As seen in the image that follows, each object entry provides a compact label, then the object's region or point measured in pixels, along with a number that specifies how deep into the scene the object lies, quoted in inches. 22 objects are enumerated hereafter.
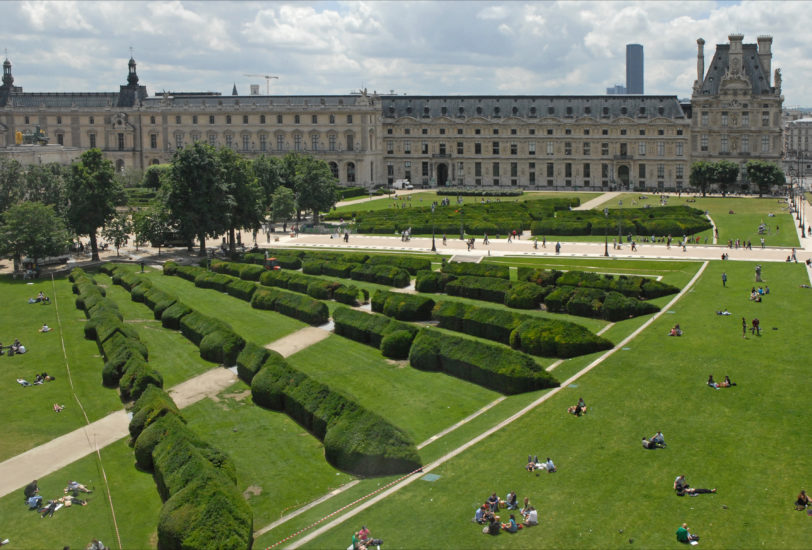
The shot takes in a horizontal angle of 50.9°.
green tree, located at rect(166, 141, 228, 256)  3430.1
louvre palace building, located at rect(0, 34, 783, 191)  5841.5
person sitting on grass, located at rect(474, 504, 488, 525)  1174.3
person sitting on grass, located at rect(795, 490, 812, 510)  1176.2
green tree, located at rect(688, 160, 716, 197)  5226.4
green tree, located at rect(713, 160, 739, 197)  5201.8
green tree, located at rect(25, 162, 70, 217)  4003.4
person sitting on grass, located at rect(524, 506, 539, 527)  1163.9
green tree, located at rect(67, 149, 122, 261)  3472.0
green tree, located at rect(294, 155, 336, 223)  4377.5
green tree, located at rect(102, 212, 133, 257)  3592.5
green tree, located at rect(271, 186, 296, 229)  4247.0
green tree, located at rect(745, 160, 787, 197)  5167.3
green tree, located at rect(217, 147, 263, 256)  3567.9
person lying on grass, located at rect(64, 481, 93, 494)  1331.2
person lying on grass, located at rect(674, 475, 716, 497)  1222.1
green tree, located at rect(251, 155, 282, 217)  4533.5
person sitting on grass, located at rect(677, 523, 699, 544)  1099.3
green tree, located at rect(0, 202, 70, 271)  3213.6
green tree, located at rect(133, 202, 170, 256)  3671.3
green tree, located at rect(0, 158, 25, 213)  3907.5
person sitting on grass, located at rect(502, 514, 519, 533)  1151.0
